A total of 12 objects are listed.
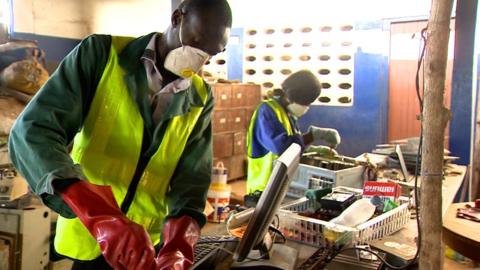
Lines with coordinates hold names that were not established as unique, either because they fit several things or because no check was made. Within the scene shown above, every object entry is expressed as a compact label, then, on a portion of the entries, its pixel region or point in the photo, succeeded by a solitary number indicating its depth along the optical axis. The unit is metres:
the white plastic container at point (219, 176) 4.33
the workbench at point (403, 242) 1.48
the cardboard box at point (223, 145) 5.52
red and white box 1.87
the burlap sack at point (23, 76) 3.07
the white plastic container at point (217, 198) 4.24
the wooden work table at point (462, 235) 1.67
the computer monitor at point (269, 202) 1.03
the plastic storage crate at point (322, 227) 1.48
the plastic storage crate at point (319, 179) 2.31
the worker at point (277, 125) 2.80
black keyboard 1.28
